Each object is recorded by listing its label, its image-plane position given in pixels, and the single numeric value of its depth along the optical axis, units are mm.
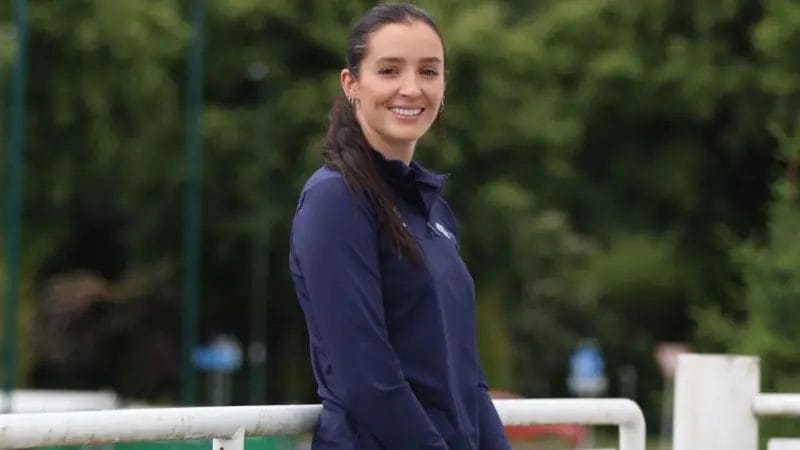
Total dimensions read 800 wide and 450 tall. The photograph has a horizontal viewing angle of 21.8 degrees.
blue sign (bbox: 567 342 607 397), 43031
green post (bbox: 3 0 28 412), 32906
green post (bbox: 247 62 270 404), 37000
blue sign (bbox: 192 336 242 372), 44406
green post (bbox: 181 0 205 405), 36969
